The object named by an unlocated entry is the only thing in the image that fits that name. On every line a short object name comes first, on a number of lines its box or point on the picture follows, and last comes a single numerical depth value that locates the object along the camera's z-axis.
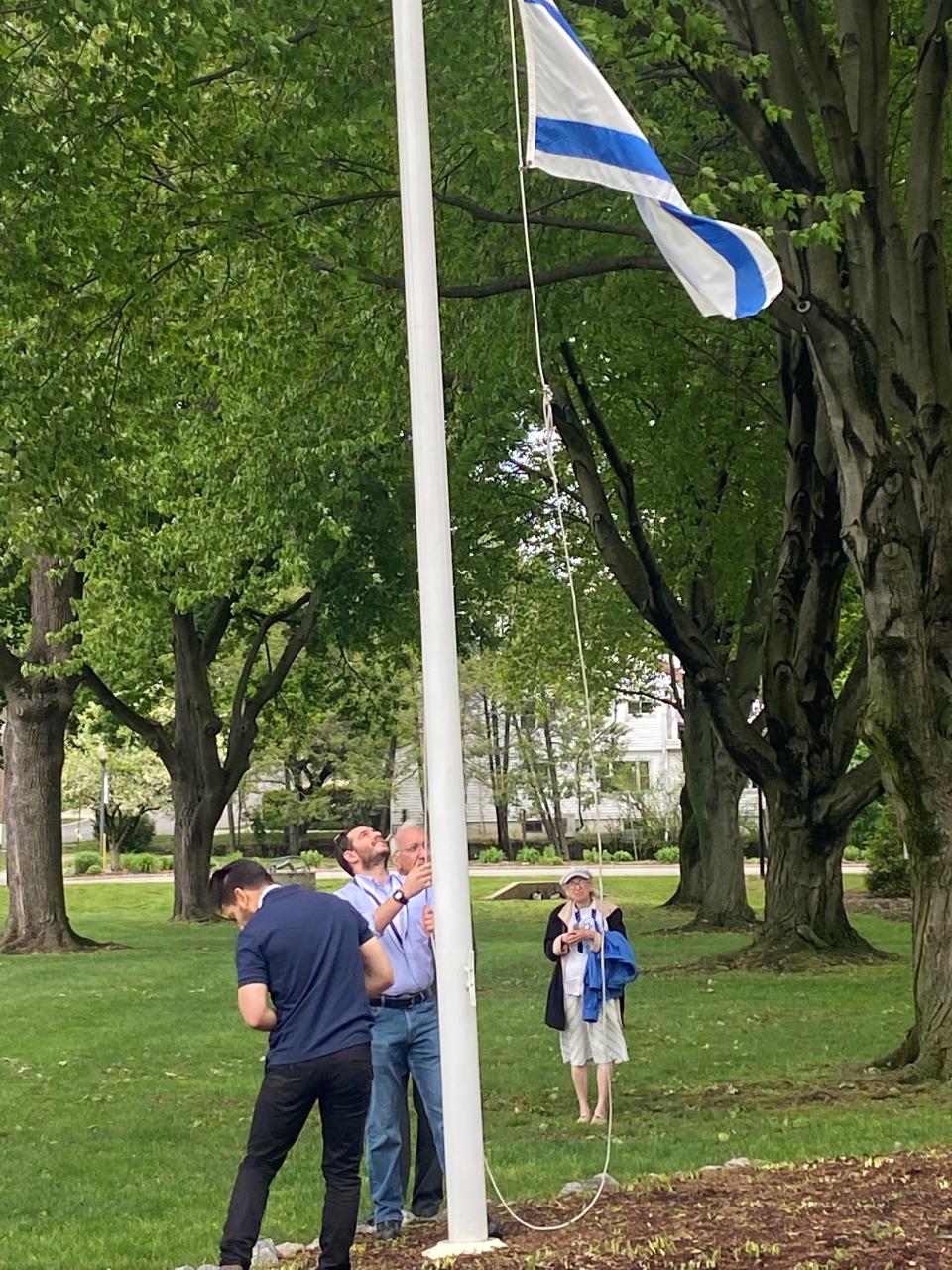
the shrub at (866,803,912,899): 34.94
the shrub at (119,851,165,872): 59.66
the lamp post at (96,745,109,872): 57.41
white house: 63.25
